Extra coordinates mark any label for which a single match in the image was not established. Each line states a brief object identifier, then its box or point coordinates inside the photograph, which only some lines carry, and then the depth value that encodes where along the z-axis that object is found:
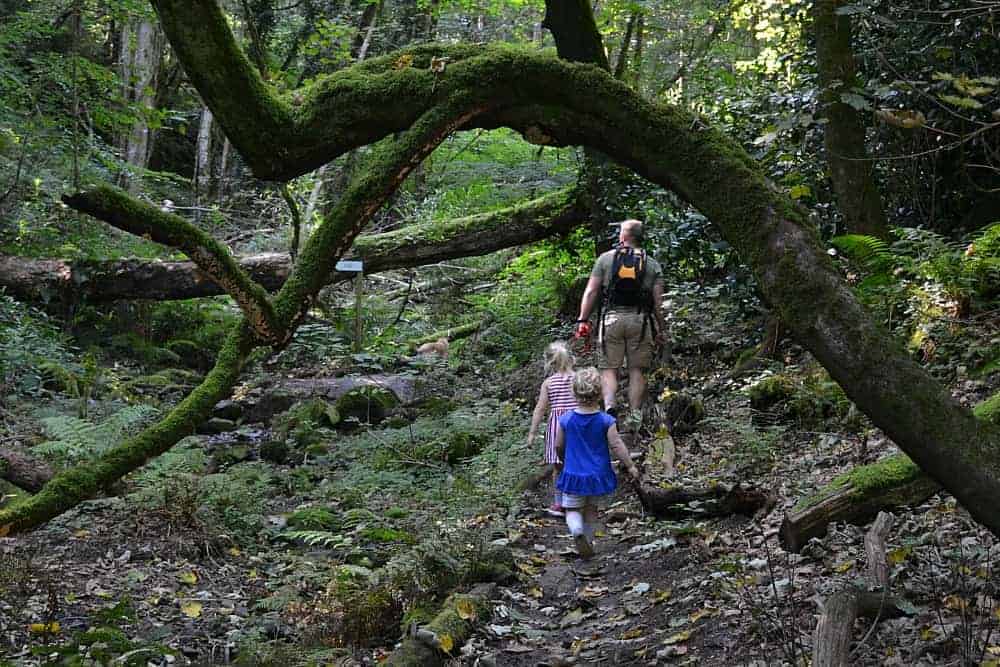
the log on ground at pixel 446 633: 5.14
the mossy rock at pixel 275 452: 11.35
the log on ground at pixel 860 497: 5.28
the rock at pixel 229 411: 13.65
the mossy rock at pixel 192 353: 17.56
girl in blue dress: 6.98
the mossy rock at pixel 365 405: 12.99
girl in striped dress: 8.04
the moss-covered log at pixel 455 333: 19.03
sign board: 14.83
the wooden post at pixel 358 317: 15.61
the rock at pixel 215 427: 12.88
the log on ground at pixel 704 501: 6.80
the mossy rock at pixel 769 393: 9.22
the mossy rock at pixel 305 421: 11.85
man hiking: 9.84
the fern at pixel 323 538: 7.18
